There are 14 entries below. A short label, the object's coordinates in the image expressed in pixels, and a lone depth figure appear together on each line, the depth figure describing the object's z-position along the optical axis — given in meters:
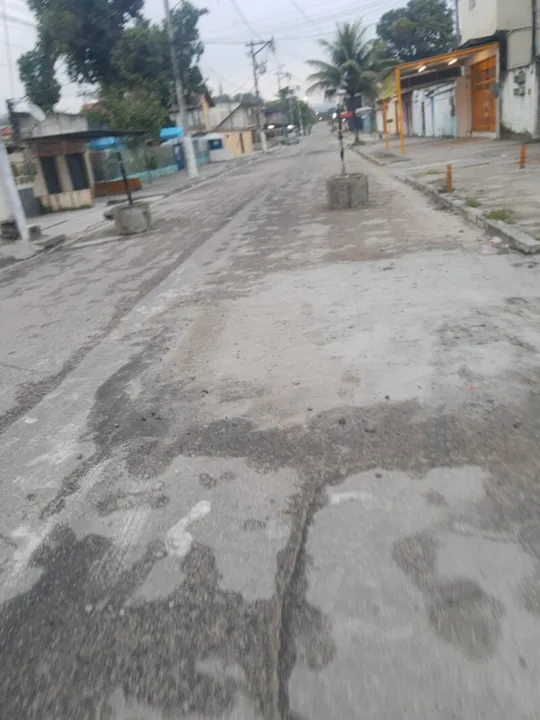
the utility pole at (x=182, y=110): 29.10
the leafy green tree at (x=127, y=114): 31.91
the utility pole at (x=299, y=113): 110.06
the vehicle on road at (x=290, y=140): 74.34
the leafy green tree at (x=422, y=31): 54.16
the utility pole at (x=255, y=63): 58.50
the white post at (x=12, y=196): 14.94
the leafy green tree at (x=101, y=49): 37.47
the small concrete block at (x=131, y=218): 14.09
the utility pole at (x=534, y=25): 21.13
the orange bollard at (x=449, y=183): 12.30
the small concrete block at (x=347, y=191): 12.38
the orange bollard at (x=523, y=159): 14.55
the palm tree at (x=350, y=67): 35.56
